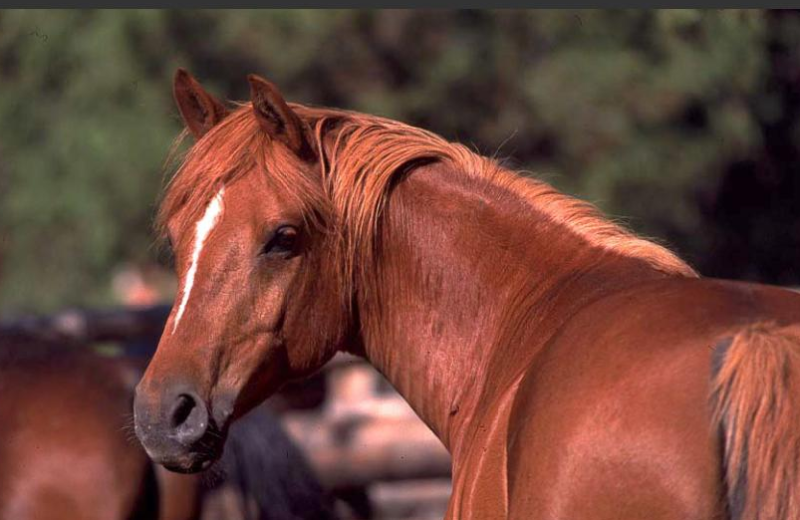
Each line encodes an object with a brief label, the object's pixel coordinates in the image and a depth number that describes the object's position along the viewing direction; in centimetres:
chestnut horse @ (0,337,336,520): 890
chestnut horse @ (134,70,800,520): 748
